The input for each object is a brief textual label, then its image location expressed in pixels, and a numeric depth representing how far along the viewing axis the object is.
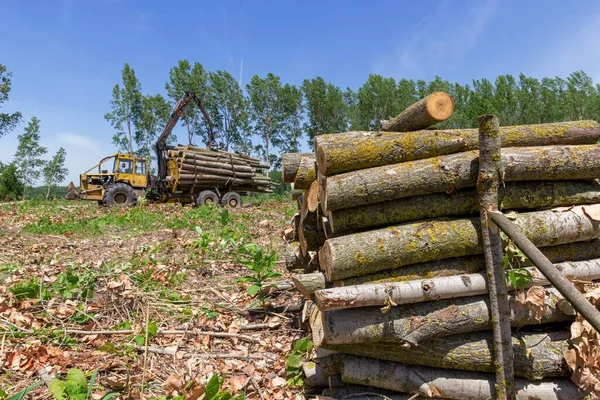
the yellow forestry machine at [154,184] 16.39
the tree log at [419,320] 2.61
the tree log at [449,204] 2.90
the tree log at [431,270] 2.80
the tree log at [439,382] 2.55
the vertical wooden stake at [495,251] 2.52
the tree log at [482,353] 2.57
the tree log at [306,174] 3.61
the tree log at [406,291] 2.56
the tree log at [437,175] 2.81
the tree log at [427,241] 2.73
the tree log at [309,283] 3.13
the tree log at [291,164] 3.73
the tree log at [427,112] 3.16
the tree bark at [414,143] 2.96
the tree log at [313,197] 3.39
